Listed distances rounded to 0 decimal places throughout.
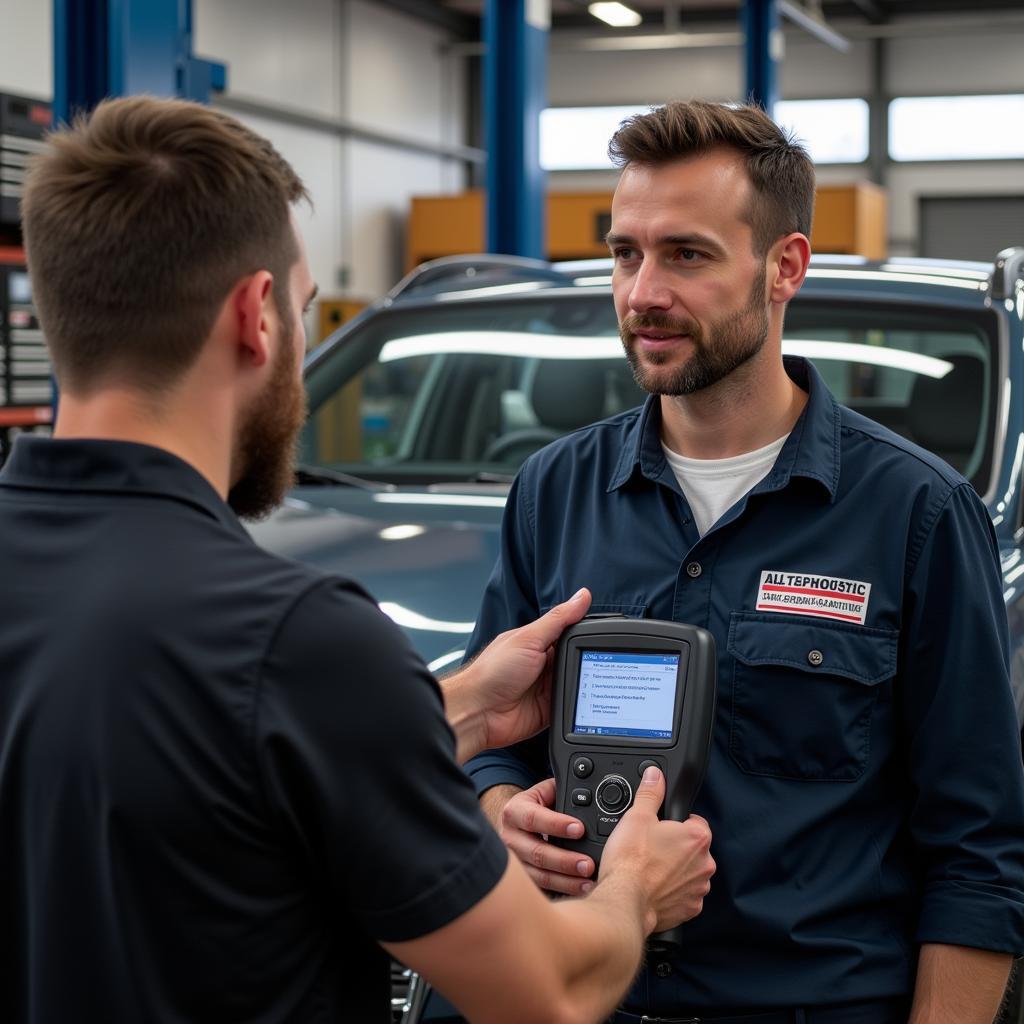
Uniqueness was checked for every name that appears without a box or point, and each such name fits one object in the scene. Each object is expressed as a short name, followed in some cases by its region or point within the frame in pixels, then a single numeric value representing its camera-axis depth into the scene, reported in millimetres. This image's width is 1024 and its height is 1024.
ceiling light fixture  12805
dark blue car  2893
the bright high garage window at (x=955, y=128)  17328
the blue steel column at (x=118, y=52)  4832
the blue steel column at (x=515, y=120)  7098
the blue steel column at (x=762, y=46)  9836
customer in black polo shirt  1119
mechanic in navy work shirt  1774
